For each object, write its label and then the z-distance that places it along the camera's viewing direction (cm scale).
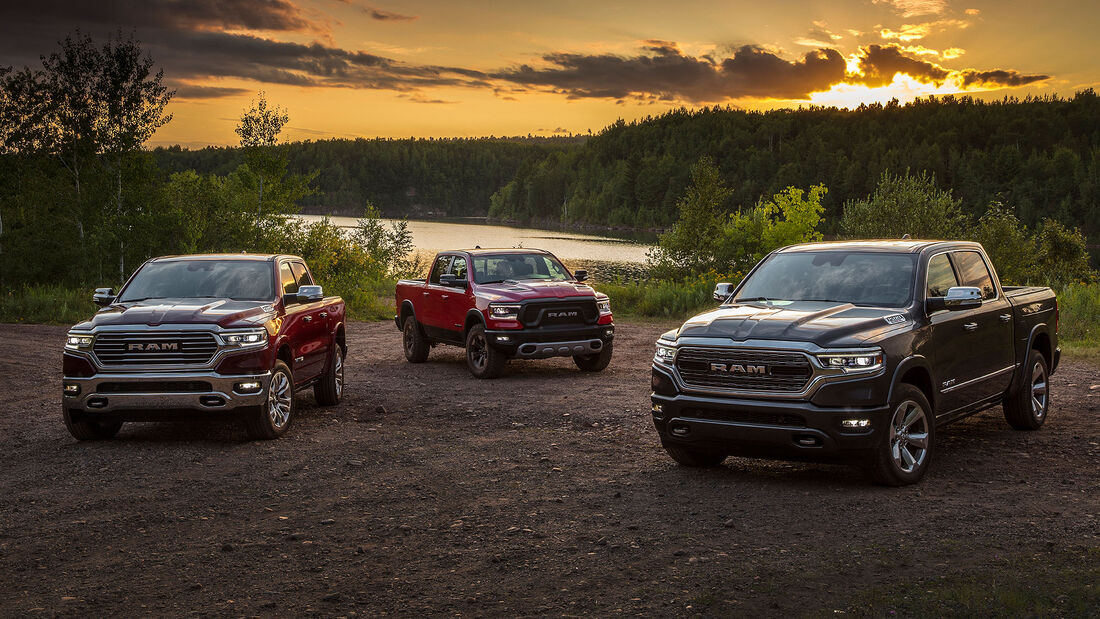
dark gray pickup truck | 727
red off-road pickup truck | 1455
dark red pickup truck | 938
